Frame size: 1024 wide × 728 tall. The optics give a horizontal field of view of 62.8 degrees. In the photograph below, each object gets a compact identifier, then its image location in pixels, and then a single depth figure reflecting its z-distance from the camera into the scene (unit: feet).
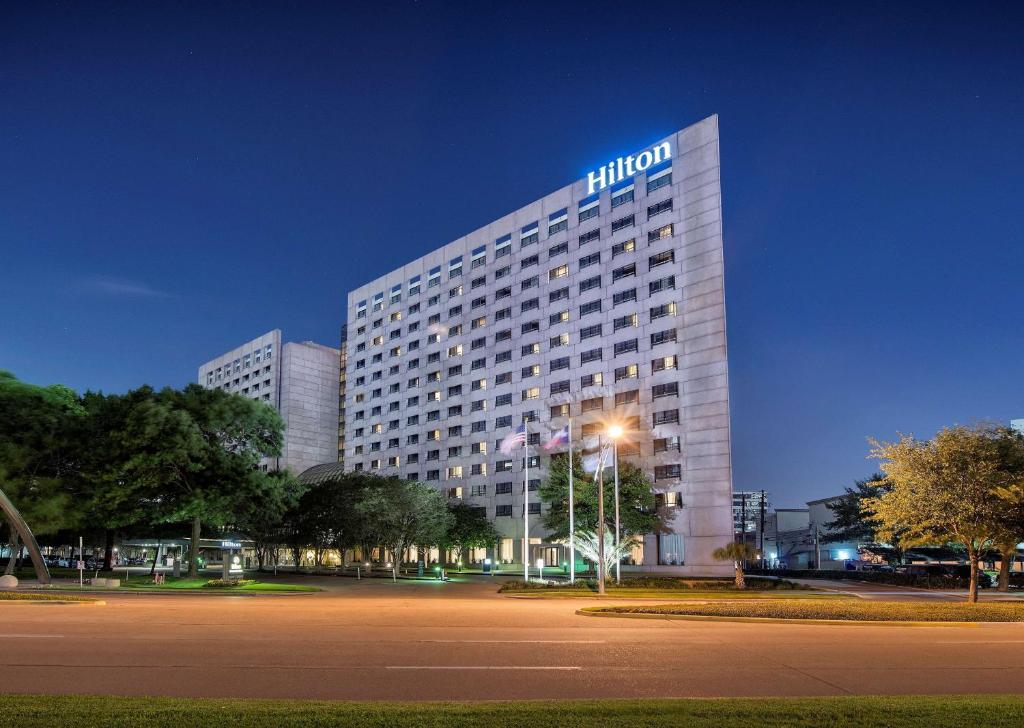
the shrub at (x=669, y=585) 147.43
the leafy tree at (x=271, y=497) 173.58
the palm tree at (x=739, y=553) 157.48
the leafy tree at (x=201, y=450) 162.71
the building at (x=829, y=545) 342.23
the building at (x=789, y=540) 394.52
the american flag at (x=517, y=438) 155.63
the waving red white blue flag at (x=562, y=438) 148.56
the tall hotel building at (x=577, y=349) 273.95
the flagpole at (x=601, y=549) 127.24
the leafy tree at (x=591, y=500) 238.48
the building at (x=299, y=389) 550.77
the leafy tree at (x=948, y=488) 101.19
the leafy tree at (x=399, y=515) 221.66
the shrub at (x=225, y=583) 147.43
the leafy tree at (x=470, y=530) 316.81
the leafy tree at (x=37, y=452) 168.25
